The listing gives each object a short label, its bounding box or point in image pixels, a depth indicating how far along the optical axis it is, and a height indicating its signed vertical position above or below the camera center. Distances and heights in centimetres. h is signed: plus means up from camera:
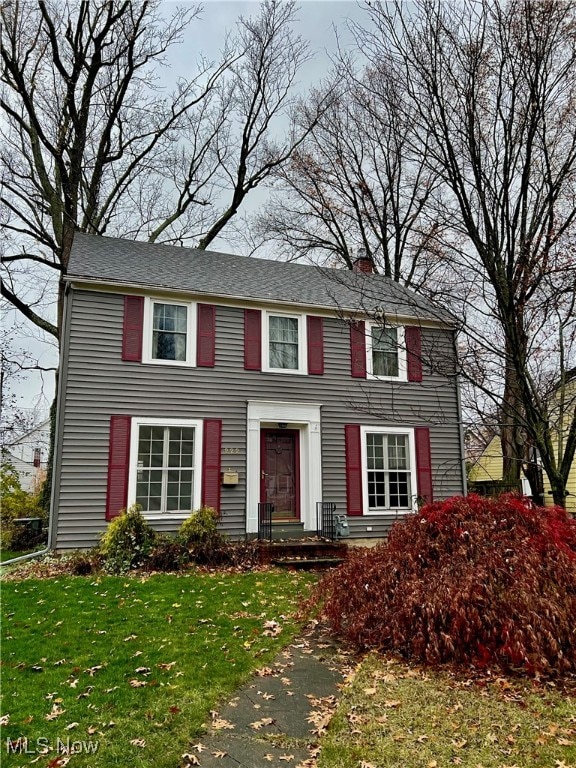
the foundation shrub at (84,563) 822 -140
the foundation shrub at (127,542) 840 -110
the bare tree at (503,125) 552 +385
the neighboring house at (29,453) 2784 +120
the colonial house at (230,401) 981 +152
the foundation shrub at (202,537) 877 -107
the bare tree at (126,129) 1504 +1155
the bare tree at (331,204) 1459 +1014
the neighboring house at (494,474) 1826 +2
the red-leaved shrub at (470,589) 430 -104
